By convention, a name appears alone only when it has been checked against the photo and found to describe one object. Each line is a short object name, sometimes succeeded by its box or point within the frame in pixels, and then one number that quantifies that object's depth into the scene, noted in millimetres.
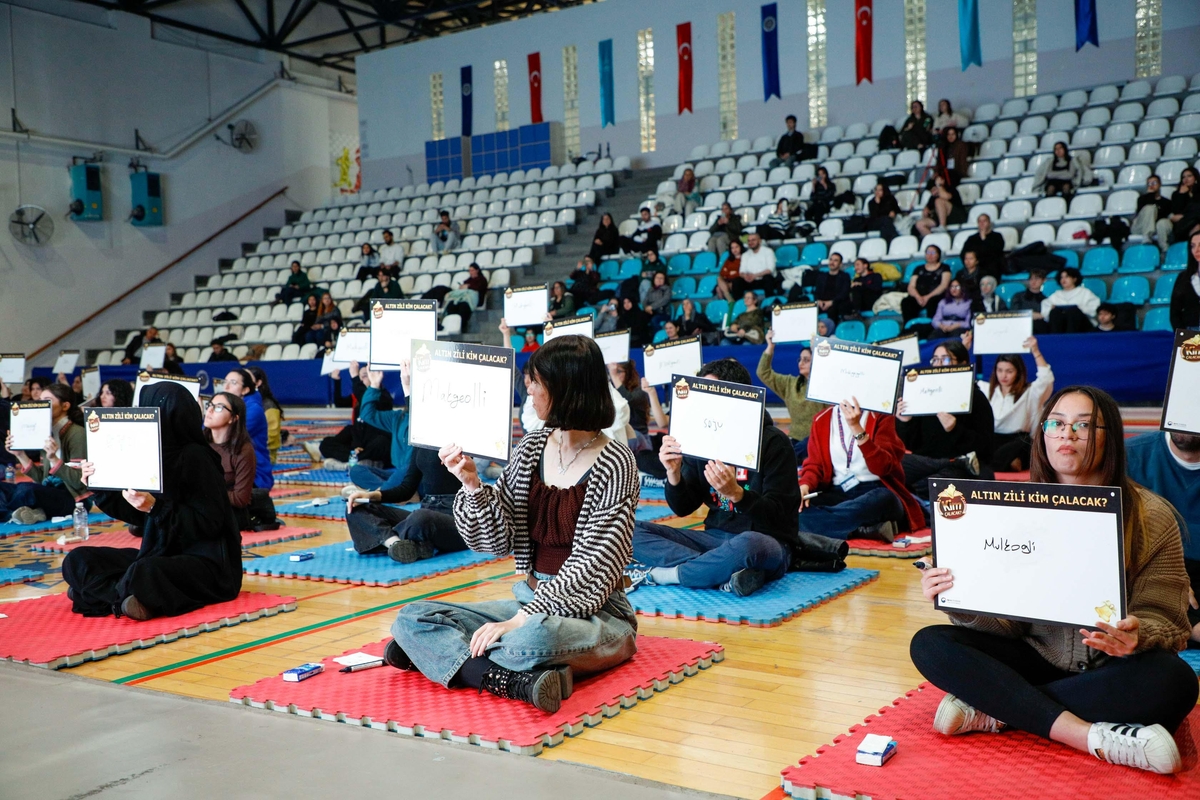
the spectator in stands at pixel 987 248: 11875
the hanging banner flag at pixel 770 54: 18203
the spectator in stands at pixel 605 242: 16109
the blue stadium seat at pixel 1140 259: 11453
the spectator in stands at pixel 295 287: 18906
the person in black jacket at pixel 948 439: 7020
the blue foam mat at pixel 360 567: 5534
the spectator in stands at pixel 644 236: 15645
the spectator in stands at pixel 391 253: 18852
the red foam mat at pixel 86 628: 4078
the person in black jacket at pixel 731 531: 4848
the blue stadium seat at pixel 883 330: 12141
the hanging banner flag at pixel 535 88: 21219
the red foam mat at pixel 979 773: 2555
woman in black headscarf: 4570
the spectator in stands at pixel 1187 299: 9703
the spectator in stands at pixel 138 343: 17594
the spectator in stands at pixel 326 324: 16109
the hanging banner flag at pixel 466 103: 22266
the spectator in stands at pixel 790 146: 16531
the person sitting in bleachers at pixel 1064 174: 12984
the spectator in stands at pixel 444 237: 18703
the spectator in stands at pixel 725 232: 14656
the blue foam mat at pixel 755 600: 4523
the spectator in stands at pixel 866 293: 12578
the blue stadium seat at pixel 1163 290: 11047
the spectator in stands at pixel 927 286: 11875
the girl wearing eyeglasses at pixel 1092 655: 2646
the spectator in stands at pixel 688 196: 16641
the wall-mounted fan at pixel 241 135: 22734
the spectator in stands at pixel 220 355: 16625
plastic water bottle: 6883
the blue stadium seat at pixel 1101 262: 11617
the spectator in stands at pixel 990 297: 11297
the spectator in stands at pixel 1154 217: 11406
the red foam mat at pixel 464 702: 3072
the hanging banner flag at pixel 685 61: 19219
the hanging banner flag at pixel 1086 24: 15516
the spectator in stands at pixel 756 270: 13500
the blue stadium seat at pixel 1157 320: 10789
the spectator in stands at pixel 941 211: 13367
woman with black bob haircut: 3277
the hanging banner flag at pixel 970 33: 16359
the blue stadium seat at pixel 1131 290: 11219
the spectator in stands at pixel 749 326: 12492
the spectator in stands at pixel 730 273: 13680
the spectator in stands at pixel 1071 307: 10844
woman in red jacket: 5980
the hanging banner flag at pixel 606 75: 20172
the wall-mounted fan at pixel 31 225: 18812
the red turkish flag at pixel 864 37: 17359
